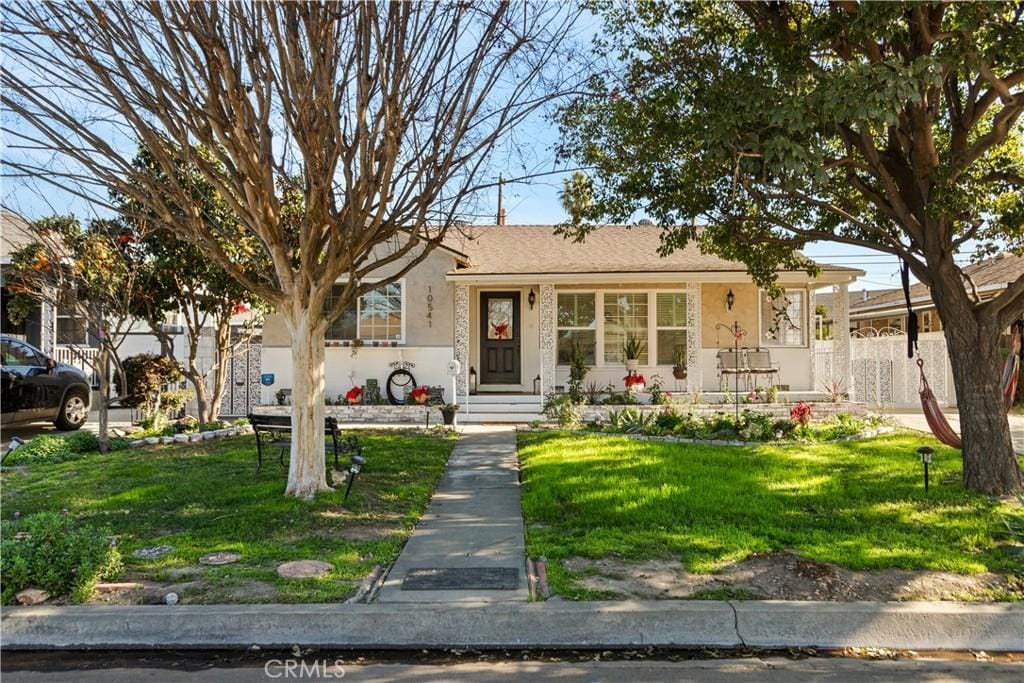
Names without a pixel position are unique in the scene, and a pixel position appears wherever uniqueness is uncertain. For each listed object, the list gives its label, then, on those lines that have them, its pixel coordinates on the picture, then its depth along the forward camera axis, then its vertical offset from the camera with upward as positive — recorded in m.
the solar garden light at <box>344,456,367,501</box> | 6.48 -1.03
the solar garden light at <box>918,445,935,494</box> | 6.86 -1.00
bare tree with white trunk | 6.39 +2.62
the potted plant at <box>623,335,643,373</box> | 15.14 +0.20
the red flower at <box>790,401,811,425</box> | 11.43 -0.97
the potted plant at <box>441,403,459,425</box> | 12.74 -0.99
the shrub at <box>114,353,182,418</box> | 12.18 -0.28
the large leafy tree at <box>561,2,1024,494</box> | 6.27 +2.51
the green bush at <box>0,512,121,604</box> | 4.59 -1.42
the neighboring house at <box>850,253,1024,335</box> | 18.67 +2.21
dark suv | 11.62 -0.47
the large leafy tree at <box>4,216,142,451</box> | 10.16 +1.41
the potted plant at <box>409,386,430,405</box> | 14.24 -0.73
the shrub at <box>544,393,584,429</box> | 12.03 -0.95
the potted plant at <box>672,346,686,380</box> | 15.09 -0.11
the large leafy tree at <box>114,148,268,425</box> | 10.95 +1.54
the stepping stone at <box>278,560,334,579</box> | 5.00 -1.63
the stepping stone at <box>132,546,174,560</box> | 5.43 -1.61
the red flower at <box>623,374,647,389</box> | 14.70 -0.46
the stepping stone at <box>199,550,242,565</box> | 5.29 -1.61
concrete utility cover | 4.80 -1.66
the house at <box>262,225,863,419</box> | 14.81 +0.96
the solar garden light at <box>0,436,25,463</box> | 7.72 -0.94
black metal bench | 7.95 -0.81
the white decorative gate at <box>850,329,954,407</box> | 17.50 -0.35
